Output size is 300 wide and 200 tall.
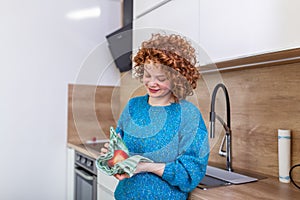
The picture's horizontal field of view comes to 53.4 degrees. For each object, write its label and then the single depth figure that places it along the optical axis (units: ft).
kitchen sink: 3.82
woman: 2.64
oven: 5.80
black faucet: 4.04
